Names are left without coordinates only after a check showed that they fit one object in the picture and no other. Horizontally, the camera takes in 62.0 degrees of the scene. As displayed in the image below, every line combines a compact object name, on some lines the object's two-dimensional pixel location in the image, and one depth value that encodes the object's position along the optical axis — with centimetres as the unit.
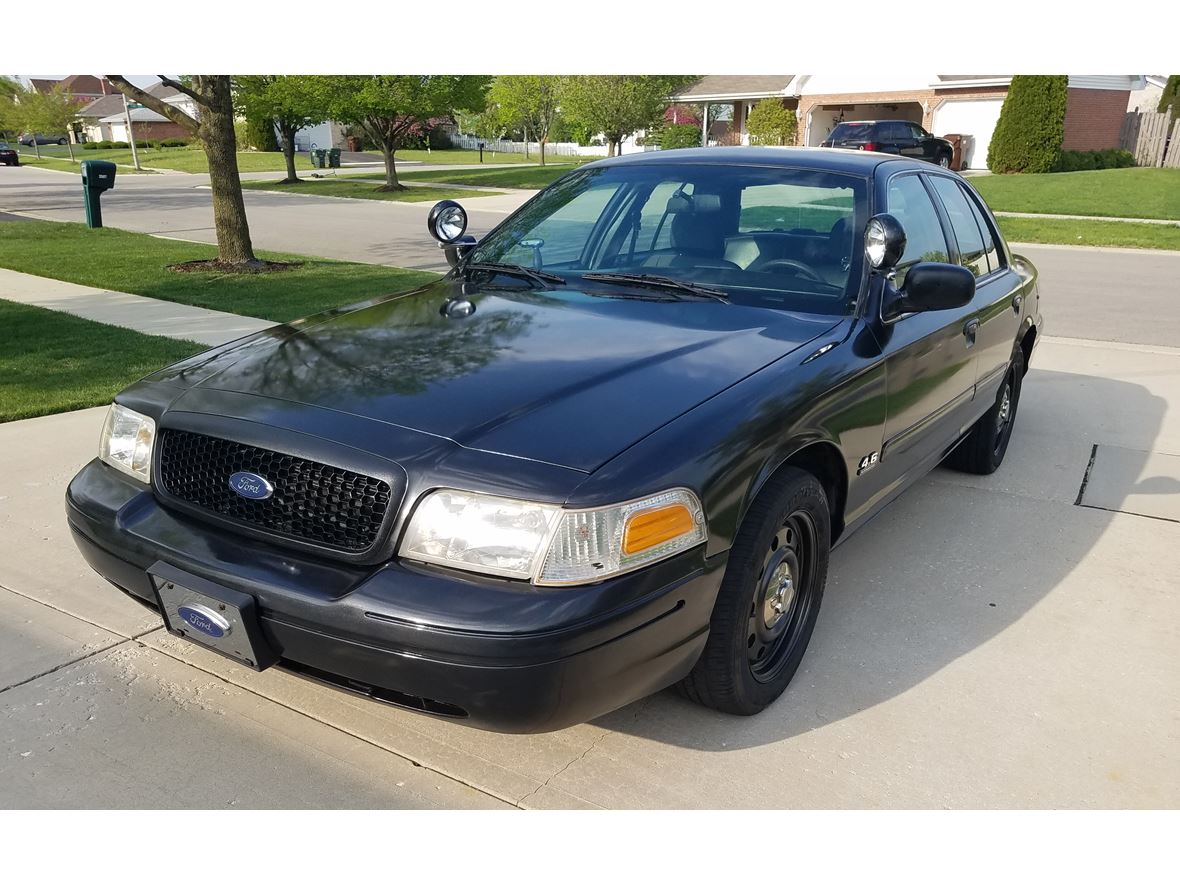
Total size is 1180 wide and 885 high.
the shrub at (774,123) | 3629
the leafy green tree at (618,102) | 3891
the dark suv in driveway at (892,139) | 2352
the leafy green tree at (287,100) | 2698
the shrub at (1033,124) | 2716
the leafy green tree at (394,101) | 2658
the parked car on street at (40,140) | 8450
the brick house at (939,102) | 3161
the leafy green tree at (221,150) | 1127
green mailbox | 1520
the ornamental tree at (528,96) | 4553
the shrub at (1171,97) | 3014
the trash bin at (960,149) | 3082
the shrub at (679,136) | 4491
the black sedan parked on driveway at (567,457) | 229
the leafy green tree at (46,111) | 5609
